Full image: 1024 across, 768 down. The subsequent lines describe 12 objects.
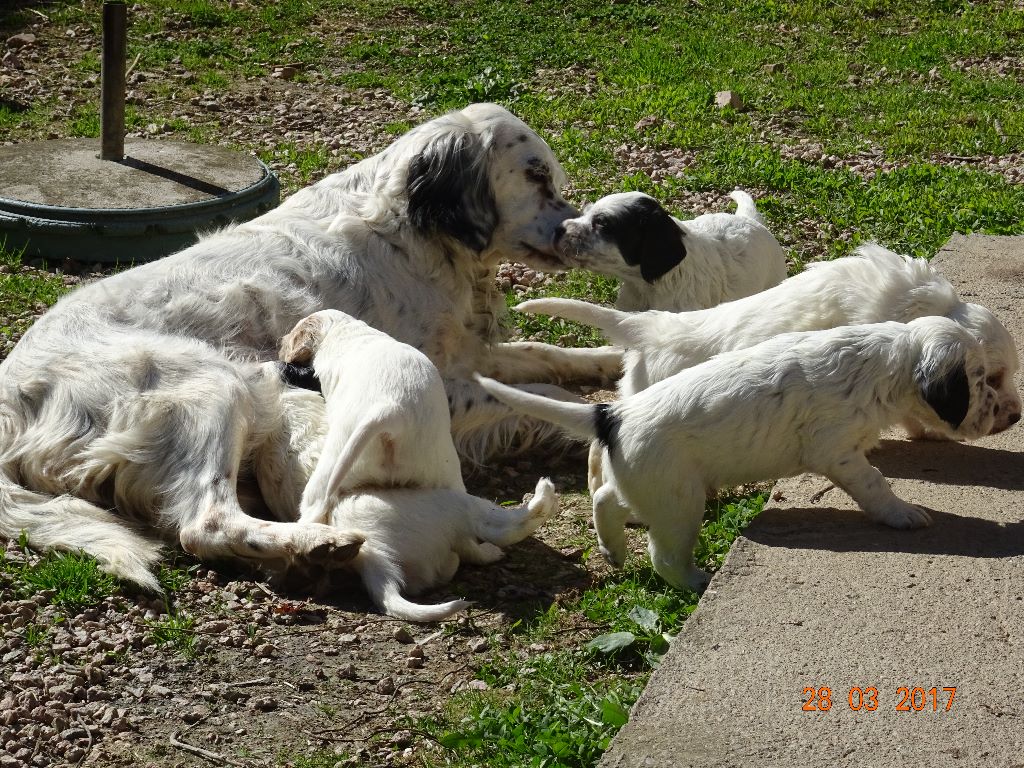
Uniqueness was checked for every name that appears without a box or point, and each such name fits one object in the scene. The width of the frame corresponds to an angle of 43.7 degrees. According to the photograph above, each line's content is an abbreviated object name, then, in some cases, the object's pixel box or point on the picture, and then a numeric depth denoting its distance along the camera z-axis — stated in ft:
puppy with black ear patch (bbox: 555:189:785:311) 19.36
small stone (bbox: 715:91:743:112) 34.12
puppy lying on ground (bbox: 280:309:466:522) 14.19
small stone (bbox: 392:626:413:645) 13.41
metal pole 26.20
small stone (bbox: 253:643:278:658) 13.09
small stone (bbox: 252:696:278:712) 12.17
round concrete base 24.07
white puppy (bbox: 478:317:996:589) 13.41
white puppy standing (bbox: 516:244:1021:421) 15.93
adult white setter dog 15.16
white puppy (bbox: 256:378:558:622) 14.05
